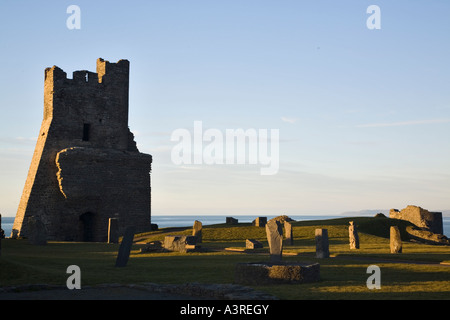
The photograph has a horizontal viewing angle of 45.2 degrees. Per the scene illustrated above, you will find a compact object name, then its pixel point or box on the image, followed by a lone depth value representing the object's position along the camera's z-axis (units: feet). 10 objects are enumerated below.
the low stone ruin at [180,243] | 74.02
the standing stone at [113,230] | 96.73
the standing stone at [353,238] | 75.61
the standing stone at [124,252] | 55.16
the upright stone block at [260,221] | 114.11
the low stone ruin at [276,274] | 40.16
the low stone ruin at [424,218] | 131.44
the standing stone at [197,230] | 97.09
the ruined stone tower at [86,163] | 116.67
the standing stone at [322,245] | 62.85
